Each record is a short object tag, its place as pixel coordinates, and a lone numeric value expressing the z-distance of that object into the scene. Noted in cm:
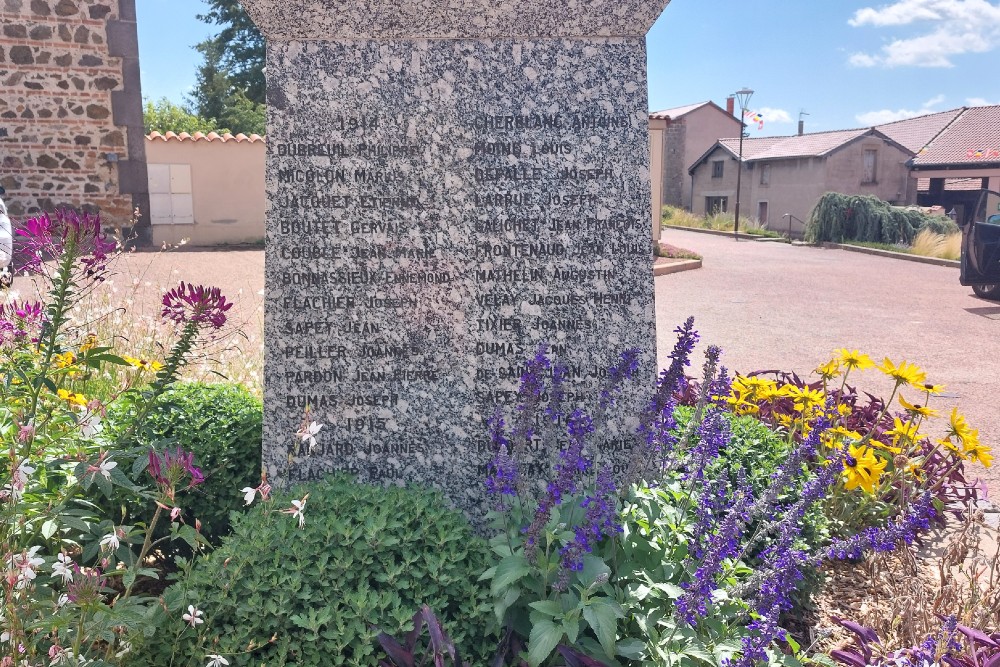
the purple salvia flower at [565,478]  206
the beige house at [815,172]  3634
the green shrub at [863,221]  2741
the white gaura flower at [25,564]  173
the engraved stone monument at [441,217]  294
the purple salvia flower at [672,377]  241
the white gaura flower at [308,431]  197
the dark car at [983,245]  1147
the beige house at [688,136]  4994
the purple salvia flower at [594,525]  203
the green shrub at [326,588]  210
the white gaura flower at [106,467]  189
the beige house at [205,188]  1895
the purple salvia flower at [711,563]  192
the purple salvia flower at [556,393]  242
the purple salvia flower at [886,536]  213
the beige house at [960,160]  3147
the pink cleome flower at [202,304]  245
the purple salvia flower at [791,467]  221
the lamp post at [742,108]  3222
